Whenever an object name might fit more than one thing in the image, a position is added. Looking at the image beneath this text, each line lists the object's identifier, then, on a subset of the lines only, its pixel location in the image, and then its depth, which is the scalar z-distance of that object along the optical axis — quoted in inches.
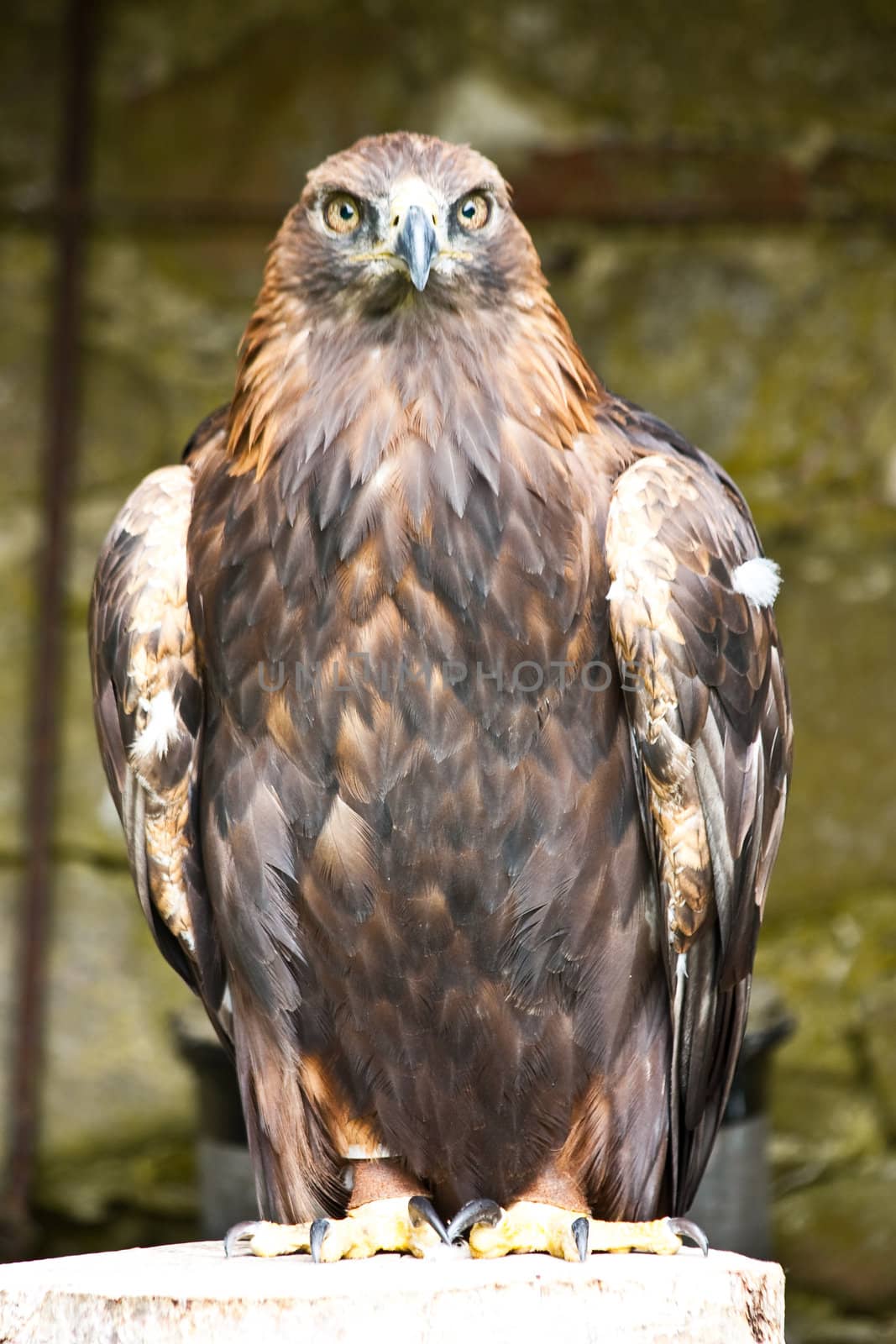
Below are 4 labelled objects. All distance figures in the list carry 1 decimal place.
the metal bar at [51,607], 370.3
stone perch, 182.4
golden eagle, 216.1
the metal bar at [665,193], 382.6
